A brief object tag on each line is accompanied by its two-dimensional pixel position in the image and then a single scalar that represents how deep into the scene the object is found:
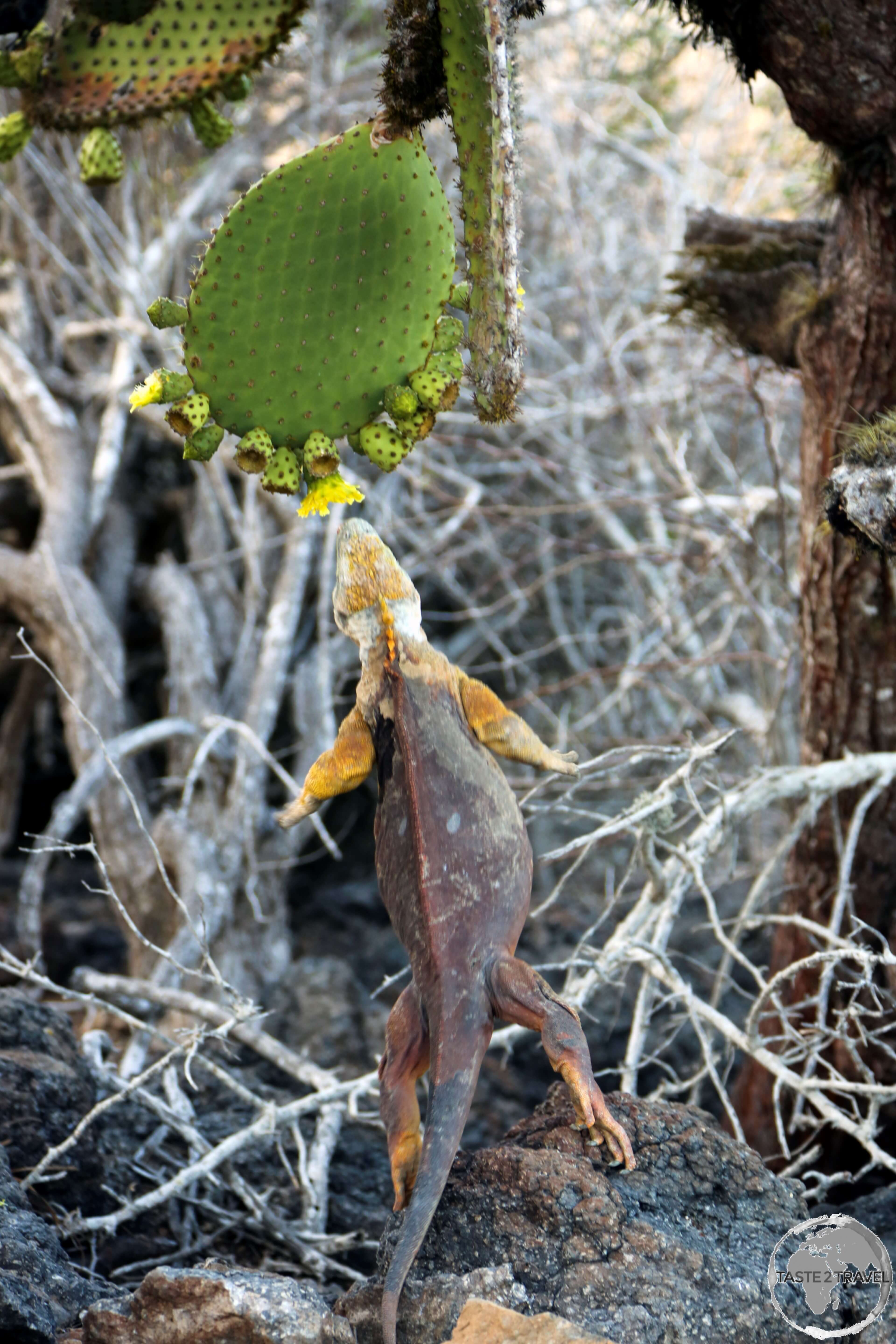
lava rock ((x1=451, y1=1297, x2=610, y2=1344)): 3.01
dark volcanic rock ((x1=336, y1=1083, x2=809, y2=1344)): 3.10
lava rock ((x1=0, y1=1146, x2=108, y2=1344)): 3.15
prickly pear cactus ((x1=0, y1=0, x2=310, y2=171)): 3.54
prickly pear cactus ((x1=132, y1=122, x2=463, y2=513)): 3.11
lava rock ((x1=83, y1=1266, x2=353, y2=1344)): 3.08
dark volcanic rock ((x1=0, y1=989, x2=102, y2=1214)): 3.52
